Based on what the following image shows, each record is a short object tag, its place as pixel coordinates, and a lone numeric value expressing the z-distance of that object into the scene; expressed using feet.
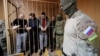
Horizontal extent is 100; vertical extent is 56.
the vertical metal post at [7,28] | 5.12
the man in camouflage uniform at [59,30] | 5.59
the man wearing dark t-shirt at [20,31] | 5.39
